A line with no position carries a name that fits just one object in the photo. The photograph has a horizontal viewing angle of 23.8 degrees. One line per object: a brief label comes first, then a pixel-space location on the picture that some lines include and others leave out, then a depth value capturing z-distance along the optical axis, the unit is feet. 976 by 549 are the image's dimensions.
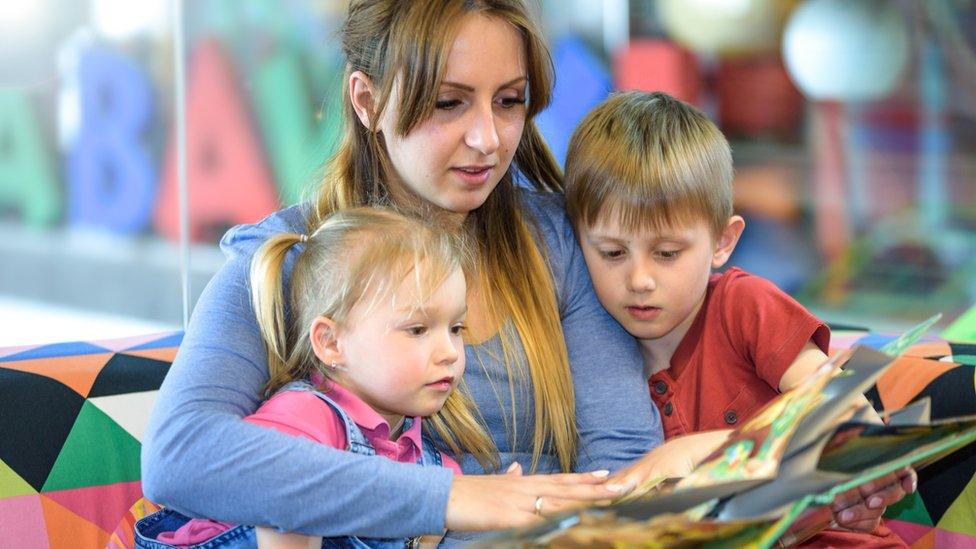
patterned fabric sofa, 9.81
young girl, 8.17
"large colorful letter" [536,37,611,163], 23.34
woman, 8.12
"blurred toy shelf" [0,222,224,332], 25.23
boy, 9.40
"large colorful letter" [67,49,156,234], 23.80
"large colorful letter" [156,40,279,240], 24.23
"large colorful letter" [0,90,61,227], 24.51
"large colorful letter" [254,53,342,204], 24.23
